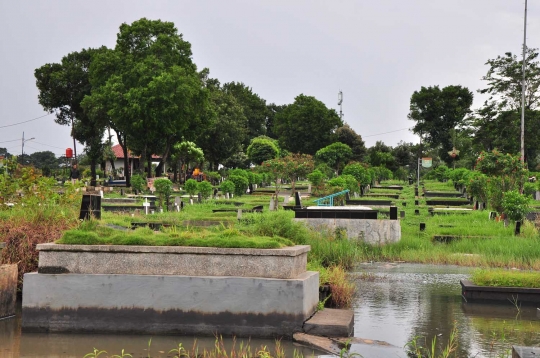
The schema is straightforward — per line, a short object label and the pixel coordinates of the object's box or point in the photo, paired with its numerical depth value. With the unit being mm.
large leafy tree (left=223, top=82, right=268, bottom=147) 105062
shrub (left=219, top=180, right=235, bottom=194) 43281
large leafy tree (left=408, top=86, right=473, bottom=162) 93688
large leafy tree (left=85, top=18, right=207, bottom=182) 52156
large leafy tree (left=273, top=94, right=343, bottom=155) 96500
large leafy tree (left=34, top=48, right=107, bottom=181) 61841
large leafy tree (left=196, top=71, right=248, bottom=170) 76562
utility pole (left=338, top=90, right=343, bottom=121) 116062
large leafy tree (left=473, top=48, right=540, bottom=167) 59281
